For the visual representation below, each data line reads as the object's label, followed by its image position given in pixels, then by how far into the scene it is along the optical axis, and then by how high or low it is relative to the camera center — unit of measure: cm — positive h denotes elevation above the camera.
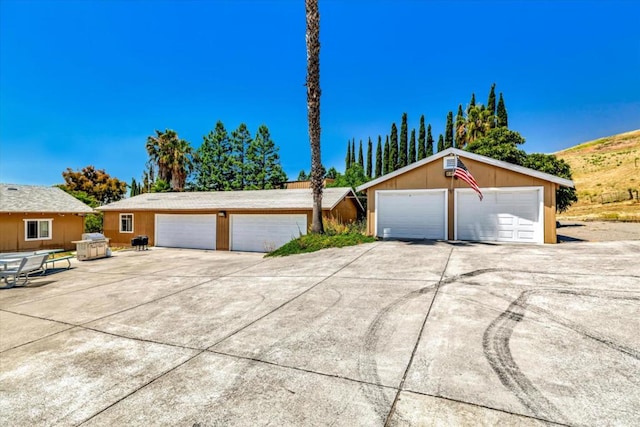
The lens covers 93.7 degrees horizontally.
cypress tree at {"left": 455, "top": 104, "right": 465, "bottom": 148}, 2907 +821
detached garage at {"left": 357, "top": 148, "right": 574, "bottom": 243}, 1186 +52
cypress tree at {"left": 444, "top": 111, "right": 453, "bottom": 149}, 3681 +1029
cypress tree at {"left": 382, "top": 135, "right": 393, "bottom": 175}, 4178 +804
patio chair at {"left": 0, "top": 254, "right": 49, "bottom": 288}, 862 -156
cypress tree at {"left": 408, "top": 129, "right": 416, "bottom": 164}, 4019 +911
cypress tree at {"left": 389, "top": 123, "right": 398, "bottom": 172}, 4109 +919
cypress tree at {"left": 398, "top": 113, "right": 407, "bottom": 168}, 4034 +984
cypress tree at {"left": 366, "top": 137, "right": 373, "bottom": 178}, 4800 +901
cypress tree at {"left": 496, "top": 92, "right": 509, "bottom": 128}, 2842 +957
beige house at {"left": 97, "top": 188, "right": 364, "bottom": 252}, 1634 -4
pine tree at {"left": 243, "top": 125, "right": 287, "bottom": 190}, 3603 +645
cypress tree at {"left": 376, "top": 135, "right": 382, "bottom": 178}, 4525 +895
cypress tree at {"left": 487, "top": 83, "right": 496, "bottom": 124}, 2923 +1127
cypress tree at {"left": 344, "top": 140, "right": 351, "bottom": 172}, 5109 +1004
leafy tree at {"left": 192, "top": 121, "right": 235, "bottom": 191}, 3666 +683
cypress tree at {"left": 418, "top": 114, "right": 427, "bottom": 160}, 3950 +960
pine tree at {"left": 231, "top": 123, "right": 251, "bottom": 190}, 3650 +840
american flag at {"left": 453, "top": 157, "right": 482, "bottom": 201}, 1173 +153
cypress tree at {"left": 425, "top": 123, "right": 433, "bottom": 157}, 3934 +916
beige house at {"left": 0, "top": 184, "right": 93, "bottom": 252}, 1828 -1
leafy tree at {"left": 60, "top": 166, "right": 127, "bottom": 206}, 3544 +406
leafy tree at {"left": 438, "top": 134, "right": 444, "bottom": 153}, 3796 +916
